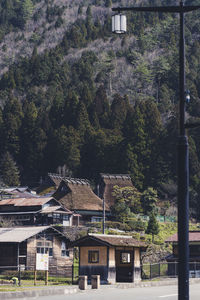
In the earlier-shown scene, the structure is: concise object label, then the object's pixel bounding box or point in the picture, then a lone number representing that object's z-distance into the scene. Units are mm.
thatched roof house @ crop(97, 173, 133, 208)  108062
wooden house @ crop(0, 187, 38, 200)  105188
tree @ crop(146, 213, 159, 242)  86712
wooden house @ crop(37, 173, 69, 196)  116500
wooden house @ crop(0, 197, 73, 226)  90375
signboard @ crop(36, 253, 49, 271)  38938
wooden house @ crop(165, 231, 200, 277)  68750
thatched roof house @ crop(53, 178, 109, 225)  99688
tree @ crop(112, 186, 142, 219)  96625
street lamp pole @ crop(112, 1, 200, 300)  16875
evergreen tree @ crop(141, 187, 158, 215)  102625
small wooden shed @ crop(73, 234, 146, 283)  47219
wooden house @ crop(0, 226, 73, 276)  61125
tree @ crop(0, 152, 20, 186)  123231
